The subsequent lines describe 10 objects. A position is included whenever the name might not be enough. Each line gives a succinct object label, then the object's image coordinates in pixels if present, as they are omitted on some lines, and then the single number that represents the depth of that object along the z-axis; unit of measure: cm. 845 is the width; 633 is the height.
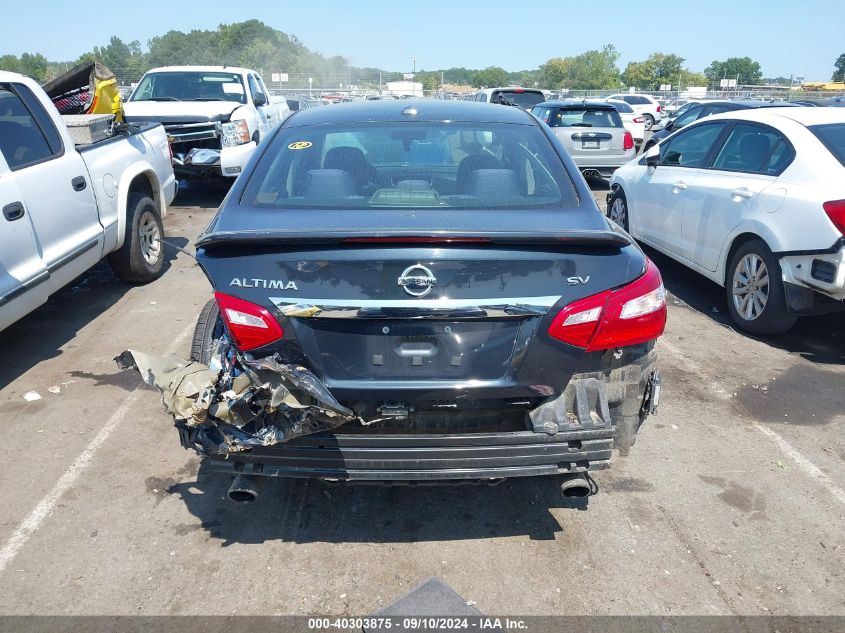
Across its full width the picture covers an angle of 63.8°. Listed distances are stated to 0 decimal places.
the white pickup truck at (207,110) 995
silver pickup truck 451
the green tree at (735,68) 11246
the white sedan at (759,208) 476
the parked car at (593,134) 1230
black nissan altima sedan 249
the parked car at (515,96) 1930
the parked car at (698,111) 1148
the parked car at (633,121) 1803
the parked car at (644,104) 2958
